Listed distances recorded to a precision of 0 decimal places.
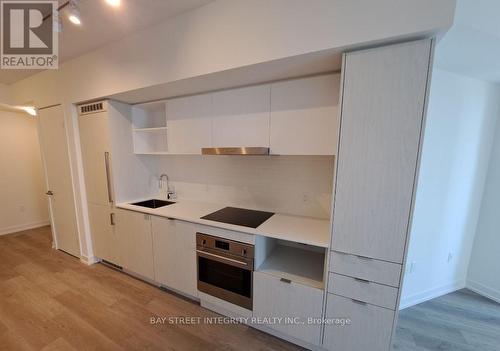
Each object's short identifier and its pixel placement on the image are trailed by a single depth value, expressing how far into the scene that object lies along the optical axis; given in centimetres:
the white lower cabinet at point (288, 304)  160
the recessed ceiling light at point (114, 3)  143
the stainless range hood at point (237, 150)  182
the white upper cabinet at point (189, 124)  221
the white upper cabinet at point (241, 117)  191
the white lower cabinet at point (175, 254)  210
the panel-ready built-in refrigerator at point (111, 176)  252
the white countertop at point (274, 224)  164
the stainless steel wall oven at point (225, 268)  181
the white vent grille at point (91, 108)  251
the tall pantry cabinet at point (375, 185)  122
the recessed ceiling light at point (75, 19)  150
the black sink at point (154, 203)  277
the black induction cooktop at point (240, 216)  195
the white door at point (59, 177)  289
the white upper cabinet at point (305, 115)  165
